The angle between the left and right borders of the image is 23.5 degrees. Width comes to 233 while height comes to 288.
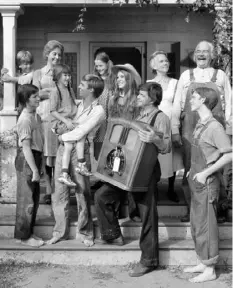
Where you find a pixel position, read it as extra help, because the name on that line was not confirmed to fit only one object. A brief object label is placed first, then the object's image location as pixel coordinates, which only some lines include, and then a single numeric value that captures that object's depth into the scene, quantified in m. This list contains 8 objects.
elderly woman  6.03
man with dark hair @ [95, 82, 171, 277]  5.27
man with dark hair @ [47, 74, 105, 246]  5.57
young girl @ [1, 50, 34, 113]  6.54
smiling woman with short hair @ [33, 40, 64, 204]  6.07
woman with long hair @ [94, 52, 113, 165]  5.81
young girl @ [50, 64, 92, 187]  5.53
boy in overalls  5.05
